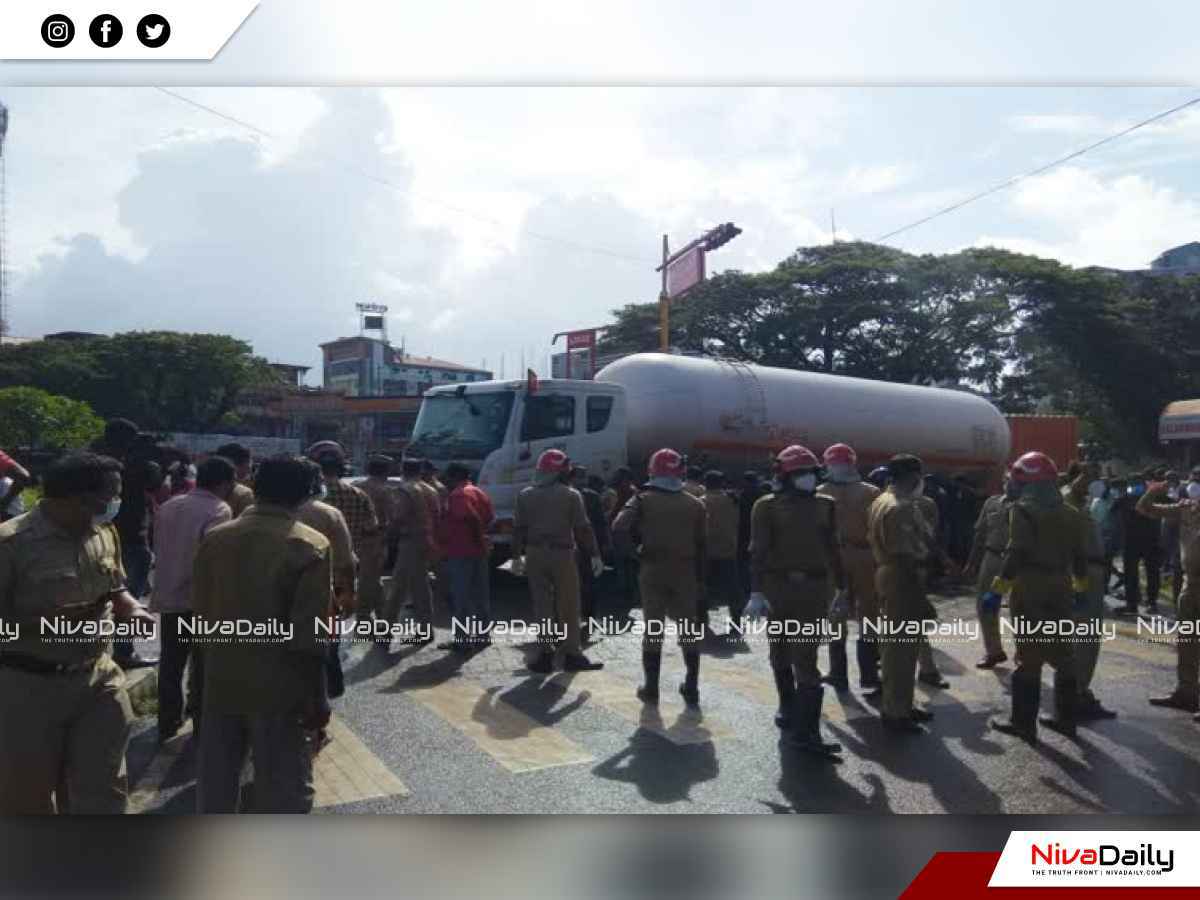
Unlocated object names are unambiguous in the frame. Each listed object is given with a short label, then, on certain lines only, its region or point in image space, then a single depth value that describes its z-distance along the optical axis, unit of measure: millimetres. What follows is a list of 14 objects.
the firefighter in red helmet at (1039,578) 5387
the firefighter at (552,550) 6980
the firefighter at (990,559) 7199
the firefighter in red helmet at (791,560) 5375
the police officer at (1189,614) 5871
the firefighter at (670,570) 6082
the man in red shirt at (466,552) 7590
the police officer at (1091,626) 6039
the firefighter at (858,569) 6602
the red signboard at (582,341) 11891
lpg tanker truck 10195
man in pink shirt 4965
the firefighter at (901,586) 5551
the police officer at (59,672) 3338
